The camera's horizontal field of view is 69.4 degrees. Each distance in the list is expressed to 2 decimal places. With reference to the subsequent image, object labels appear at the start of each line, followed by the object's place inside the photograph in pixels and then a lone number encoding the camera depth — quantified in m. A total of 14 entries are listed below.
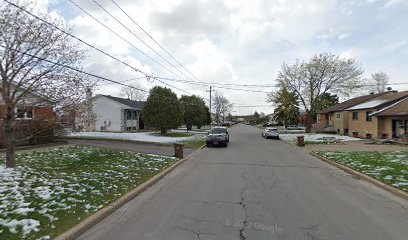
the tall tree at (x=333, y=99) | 66.26
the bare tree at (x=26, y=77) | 8.79
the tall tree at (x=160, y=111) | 33.44
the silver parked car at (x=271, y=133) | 34.97
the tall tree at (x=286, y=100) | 47.28
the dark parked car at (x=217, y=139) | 23.72
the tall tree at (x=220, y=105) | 93.43
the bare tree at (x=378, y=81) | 77.25
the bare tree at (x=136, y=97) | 84.25
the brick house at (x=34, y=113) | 9.79
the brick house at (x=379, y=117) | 27.88
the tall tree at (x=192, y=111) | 47.62
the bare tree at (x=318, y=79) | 41.25
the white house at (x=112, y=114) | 39.72
